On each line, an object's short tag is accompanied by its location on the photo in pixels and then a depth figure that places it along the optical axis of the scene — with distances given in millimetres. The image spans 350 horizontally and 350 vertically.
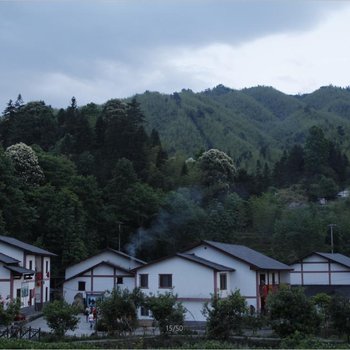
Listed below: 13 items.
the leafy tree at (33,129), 85000
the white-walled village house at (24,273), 40562
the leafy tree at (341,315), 29828
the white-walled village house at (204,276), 39938
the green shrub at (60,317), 28547
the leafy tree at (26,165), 66750
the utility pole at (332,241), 67938
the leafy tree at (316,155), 98562
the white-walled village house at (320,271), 51375
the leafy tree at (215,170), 83688
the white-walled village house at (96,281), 48156
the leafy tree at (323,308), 30238
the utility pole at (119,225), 66812
